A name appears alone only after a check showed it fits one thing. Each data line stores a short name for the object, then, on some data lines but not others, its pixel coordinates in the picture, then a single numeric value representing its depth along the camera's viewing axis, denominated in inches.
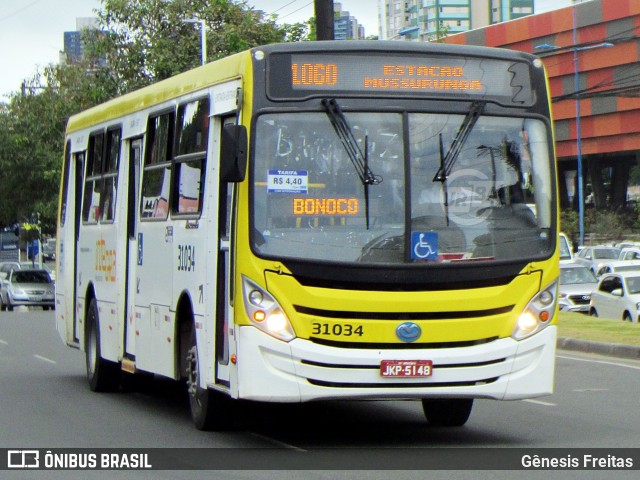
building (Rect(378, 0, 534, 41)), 1549.2
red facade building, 3206.2
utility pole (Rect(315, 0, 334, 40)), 869.8
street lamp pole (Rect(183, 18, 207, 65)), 1376.5
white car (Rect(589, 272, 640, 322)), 1130.0
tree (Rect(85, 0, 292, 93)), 1520.7
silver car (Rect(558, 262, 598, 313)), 1320.1
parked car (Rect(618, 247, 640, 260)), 1882.4
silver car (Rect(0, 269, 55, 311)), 1886.1
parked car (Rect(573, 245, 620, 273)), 2028.1
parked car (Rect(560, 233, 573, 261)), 1633.9
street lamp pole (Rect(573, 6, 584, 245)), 2698.1
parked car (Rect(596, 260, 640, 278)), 1438.9
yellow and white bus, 385.7
